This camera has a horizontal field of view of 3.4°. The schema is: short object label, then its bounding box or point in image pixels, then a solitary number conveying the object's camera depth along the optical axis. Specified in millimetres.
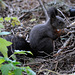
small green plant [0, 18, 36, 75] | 4513
